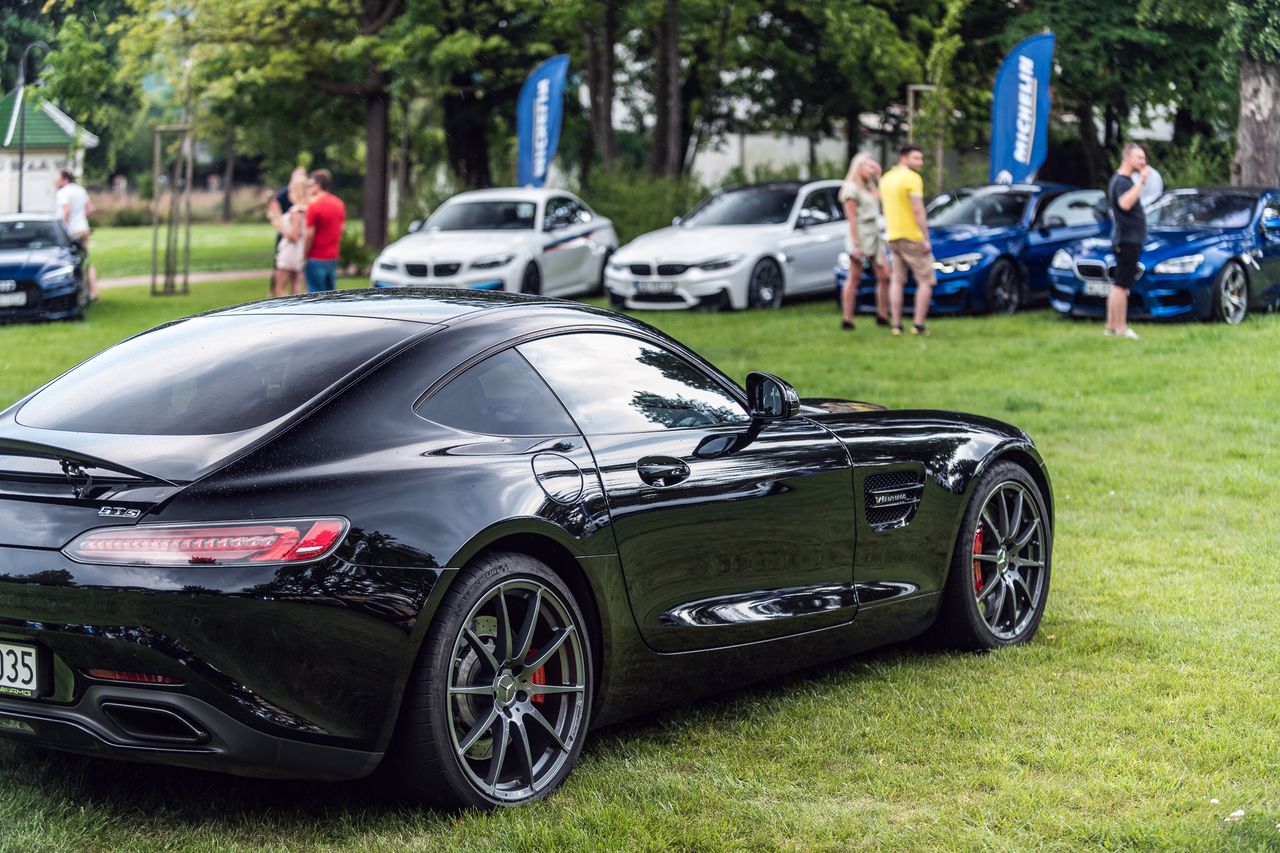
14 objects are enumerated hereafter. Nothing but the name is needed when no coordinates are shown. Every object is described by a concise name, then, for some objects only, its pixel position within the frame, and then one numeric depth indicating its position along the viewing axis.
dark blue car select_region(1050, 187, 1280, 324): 17.20
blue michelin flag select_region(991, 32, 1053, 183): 22.53
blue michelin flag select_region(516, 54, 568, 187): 25.62
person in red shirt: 16.94
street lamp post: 19.89
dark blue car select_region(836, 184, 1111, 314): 19.16
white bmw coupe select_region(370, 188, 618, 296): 20.83
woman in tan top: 17.77
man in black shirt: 16.22
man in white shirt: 24.66
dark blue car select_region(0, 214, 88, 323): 20.83
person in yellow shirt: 16.83
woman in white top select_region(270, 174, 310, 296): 17.50
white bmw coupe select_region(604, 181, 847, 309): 20.30
